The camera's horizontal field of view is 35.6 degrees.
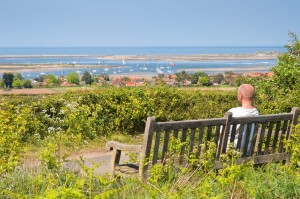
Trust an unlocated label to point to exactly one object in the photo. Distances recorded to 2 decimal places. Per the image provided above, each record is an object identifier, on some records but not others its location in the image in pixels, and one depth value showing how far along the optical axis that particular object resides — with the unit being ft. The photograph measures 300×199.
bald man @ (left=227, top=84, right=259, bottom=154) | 20.51
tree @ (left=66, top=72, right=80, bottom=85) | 232.32
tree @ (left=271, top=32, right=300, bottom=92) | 34.81
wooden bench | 16.74
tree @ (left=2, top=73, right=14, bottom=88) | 239.91
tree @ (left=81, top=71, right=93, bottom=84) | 198.94
